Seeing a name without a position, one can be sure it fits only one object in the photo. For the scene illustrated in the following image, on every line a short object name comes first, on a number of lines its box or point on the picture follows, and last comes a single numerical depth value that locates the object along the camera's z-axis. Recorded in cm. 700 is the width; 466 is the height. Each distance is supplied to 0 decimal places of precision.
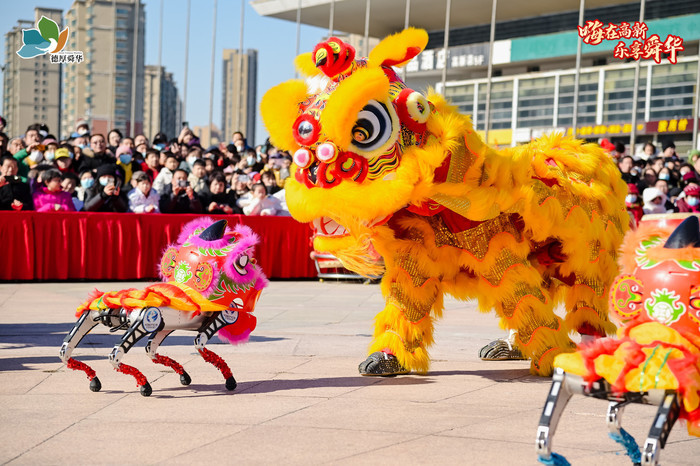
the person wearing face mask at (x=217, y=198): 1278
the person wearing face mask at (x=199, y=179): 1292
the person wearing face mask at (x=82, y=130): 1496
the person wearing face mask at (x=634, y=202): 1367
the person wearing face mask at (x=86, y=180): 1230
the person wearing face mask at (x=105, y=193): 1204
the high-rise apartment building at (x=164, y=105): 9038
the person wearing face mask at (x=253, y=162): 1541
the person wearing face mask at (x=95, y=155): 1279
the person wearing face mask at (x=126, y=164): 1303
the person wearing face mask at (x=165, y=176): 1287
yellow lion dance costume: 518
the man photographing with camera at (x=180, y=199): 1256
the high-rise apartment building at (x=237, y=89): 15980
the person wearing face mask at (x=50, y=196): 1191
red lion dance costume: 321
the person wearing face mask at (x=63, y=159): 1252
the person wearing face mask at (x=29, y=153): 1262
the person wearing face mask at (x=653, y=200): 1367
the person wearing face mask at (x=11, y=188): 1146
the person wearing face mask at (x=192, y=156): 1423
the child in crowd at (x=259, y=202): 1326
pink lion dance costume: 514
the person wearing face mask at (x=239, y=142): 1670
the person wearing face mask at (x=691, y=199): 1348
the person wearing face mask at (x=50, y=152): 1284
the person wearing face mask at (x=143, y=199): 1235
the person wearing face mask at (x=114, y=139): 1470
